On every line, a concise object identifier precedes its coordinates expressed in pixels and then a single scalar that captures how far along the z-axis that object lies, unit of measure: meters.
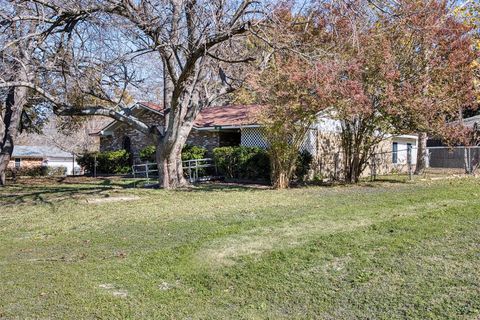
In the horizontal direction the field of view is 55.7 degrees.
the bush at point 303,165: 17.55
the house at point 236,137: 19.72
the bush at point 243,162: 18.20
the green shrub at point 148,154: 23.72
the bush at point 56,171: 34.09
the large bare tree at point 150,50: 11.95
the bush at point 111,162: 26.20
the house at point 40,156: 45.36
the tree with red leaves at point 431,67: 15.03
